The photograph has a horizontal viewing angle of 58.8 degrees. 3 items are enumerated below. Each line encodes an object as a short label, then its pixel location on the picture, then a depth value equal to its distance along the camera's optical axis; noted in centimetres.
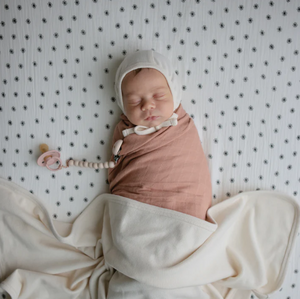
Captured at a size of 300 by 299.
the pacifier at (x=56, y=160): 98
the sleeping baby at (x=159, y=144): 89
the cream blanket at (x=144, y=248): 91
